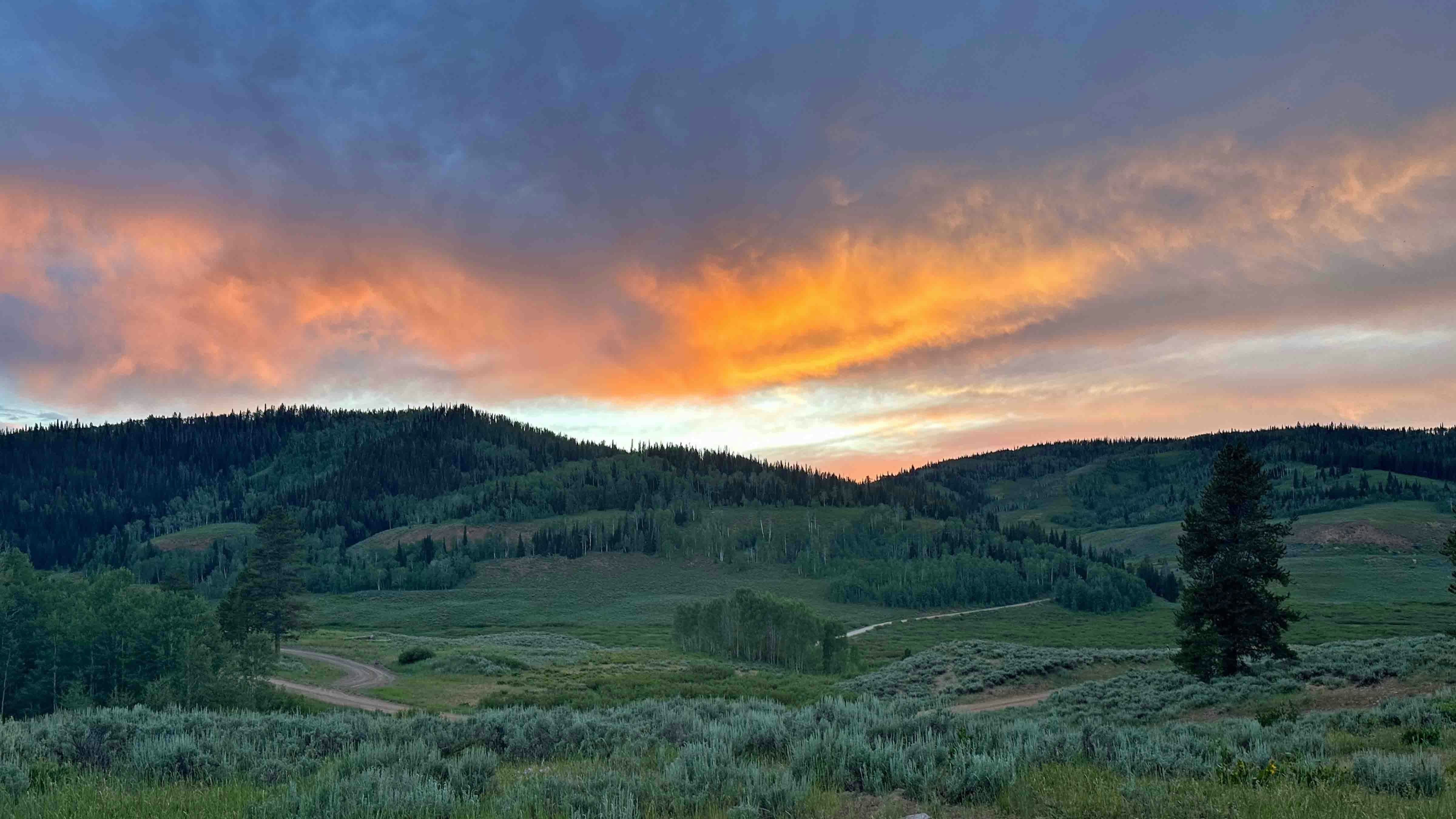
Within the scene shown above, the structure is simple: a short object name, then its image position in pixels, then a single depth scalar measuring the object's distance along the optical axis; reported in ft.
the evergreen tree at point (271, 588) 237.45
